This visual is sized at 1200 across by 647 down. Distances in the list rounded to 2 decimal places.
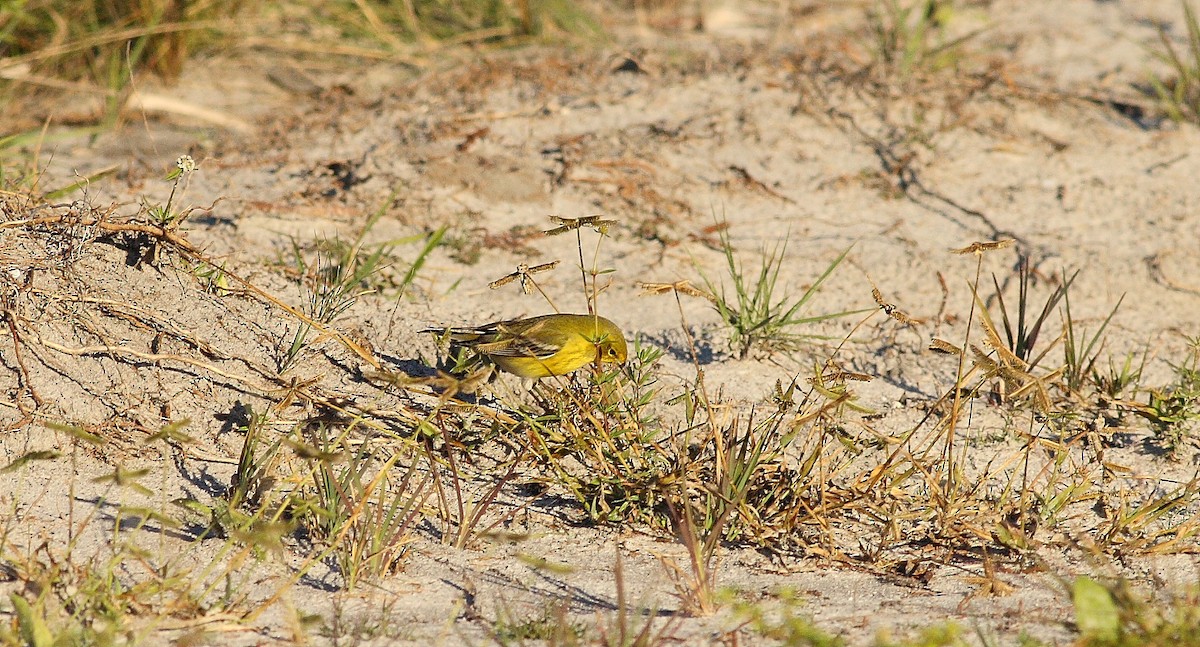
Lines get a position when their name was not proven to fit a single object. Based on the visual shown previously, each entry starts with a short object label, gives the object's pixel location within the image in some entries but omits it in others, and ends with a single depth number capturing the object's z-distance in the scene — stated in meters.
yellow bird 6.37
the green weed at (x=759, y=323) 7.23
